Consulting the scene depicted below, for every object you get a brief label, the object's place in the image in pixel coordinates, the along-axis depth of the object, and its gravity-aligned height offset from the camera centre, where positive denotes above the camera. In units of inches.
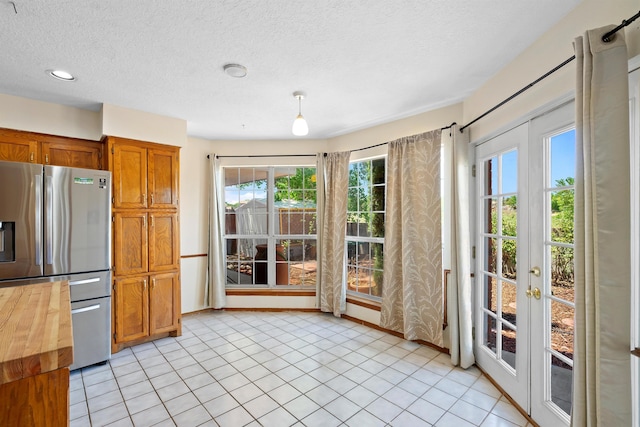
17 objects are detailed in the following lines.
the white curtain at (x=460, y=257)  103.2 -16.0
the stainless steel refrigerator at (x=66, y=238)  95.7 -7.5
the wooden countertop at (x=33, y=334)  29.3 -14.6
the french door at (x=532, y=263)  70.6 -14.2
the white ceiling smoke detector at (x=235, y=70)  86.0 +43.9
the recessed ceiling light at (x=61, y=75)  91.0 +45.3
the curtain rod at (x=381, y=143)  107.3 +33.6
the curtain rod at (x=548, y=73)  47.4 +31.4
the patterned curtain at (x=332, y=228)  154.9 -7.5
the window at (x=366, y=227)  147.5 -7.0
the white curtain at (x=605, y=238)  48.6 -4.6
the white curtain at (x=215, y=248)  166.1 -18.9
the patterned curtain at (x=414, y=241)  117.4 -12.1
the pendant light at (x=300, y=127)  97.5 +29.4
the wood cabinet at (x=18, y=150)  106.8 +25.3
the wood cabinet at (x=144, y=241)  119.7 -11.0
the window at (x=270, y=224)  174.2 -5.7
